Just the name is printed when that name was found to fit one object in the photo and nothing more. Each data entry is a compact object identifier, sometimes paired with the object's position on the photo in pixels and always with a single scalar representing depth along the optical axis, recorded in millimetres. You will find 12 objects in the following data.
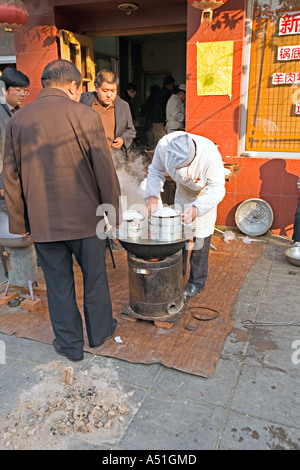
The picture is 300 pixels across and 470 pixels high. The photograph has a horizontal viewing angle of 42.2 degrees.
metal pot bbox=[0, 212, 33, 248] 3992
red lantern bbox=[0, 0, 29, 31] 5812
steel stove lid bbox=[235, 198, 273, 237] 6395
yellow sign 6078
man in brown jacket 2928
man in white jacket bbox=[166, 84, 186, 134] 8273
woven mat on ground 3389
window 5793
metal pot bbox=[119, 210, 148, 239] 3605
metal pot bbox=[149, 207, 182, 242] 3490
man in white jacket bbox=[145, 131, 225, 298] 3580
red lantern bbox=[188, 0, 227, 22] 5199
